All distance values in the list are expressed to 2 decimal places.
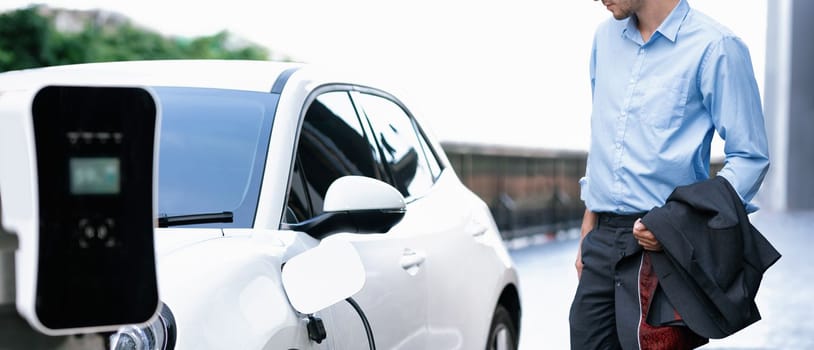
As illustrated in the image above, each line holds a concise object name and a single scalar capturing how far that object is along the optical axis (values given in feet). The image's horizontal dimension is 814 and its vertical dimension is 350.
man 11.64
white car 10.07
